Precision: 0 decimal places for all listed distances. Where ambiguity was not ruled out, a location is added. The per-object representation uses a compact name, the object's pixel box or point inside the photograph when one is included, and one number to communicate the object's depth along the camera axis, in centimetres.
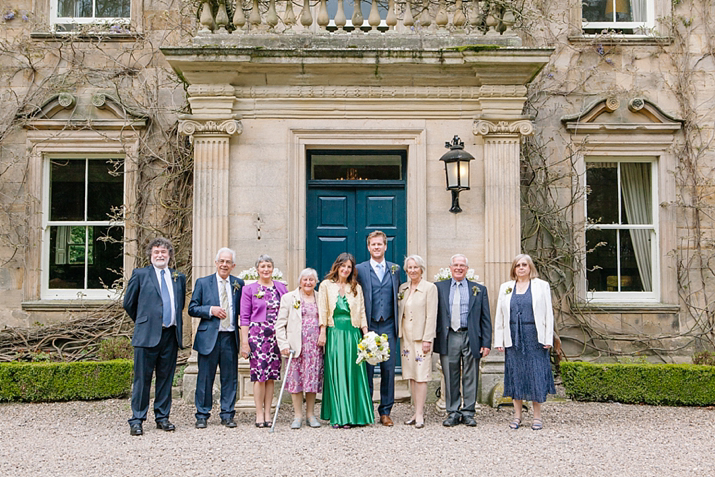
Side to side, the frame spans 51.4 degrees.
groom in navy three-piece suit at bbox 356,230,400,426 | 682
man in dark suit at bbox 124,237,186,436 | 648
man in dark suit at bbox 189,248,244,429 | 668
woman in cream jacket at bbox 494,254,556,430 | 665
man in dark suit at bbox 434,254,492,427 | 684
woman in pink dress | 662
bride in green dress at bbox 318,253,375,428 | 661
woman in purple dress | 667
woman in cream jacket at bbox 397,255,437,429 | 674
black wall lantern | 806
